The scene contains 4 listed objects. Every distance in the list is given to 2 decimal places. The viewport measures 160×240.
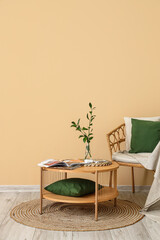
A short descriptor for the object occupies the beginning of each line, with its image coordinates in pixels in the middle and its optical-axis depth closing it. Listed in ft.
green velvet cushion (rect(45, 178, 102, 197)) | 9.07
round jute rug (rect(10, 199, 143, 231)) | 8.32
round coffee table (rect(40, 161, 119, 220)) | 8.73
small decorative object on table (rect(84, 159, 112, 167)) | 9.35
